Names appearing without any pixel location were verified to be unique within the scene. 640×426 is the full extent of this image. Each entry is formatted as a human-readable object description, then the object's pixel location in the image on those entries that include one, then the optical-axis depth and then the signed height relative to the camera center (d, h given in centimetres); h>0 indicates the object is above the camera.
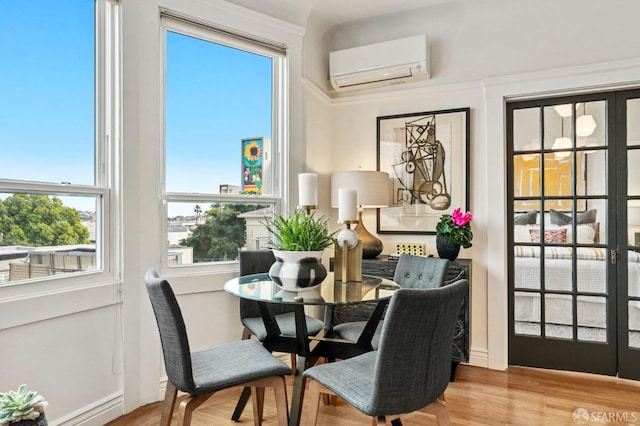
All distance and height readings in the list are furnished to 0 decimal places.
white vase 198 -30
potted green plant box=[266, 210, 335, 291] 199 -22
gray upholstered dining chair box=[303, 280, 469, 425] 132 -51
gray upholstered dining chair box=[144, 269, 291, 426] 151 -66
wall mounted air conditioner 322 +124
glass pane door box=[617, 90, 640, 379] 283 -21
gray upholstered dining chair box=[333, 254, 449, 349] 224 -39
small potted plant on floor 140 -71
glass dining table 180 -53
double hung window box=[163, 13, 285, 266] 261 +51
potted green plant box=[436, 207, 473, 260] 295 -17
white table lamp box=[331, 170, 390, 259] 304 +17
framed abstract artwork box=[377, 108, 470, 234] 326 +39
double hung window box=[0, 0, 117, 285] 184 +40
